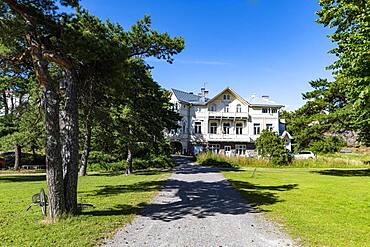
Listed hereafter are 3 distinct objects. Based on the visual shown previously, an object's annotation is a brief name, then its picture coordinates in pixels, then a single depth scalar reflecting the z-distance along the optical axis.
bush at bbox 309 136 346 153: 25.59
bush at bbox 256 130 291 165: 32.94
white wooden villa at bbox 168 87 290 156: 47.72
